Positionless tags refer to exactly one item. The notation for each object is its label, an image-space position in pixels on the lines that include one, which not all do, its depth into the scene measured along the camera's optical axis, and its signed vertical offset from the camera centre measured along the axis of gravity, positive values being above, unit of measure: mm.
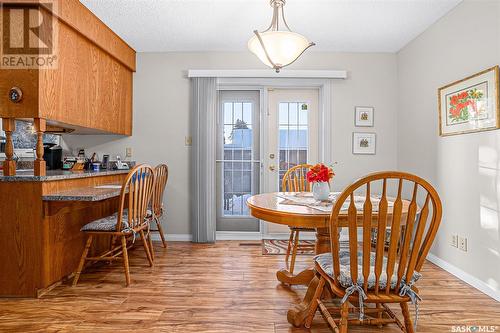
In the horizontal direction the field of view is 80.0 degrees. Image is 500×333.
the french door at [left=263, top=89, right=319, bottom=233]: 3783 +460
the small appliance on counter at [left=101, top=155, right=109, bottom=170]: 3507 +73
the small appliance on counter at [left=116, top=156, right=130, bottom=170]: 3479 +42
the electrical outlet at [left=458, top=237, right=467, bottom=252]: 2463 -639
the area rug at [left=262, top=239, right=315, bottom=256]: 3150 -885
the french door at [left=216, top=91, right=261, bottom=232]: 3805 +130
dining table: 1503 -263
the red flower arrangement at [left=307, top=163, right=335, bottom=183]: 1977 -42
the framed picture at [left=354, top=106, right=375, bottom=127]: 3645 +643
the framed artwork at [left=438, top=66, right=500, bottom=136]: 2160 +506
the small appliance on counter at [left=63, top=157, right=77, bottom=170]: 3393 +78
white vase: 1972 -154
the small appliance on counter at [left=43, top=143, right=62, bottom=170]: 3366 +158
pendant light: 2004 +852
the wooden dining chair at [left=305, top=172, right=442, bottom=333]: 1286 -404
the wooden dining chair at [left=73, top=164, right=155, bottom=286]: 2277 -416
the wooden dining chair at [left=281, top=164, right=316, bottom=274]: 2749 -174
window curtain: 3537 +134
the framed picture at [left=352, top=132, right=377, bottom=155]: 3648 +302
